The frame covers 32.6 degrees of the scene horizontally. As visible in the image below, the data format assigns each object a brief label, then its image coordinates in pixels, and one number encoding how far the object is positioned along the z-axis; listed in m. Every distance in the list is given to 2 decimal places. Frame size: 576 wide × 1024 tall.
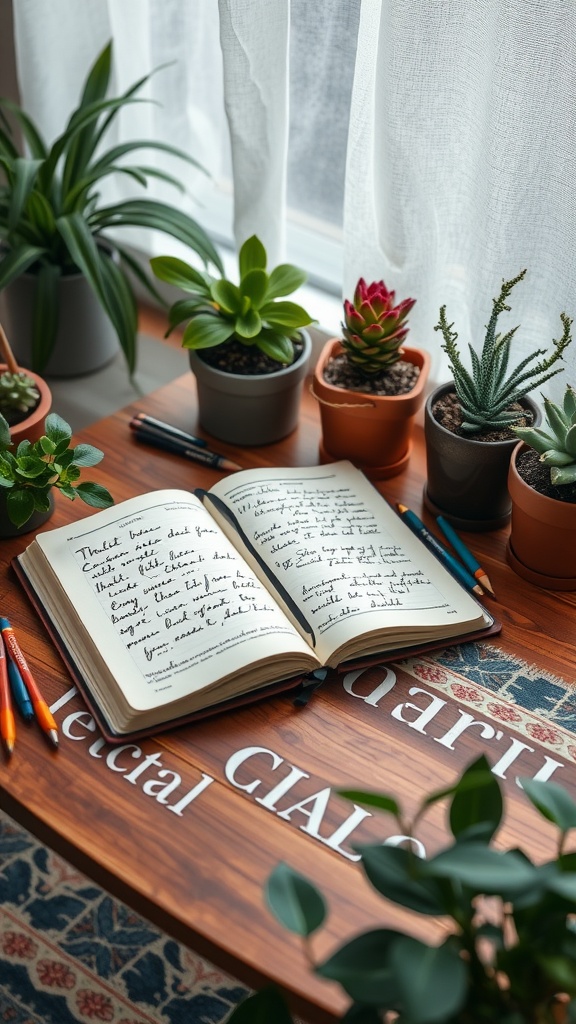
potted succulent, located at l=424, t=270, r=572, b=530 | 1.07
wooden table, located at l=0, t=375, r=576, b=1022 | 0.77
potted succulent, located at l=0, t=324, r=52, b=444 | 1.10
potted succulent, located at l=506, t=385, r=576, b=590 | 0.99
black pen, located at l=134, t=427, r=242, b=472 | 1.21
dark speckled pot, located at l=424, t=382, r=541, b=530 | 1.08
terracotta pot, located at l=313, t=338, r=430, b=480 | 1.14
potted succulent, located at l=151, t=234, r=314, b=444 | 1.17
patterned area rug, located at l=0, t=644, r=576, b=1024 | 1.27
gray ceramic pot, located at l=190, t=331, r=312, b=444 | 1.19
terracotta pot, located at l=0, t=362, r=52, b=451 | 1.08
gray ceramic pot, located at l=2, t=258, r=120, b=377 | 1.37
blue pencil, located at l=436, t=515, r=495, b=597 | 1.07
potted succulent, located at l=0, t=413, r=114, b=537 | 1.02
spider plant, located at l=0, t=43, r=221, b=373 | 1.28
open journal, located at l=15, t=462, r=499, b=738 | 0.92
